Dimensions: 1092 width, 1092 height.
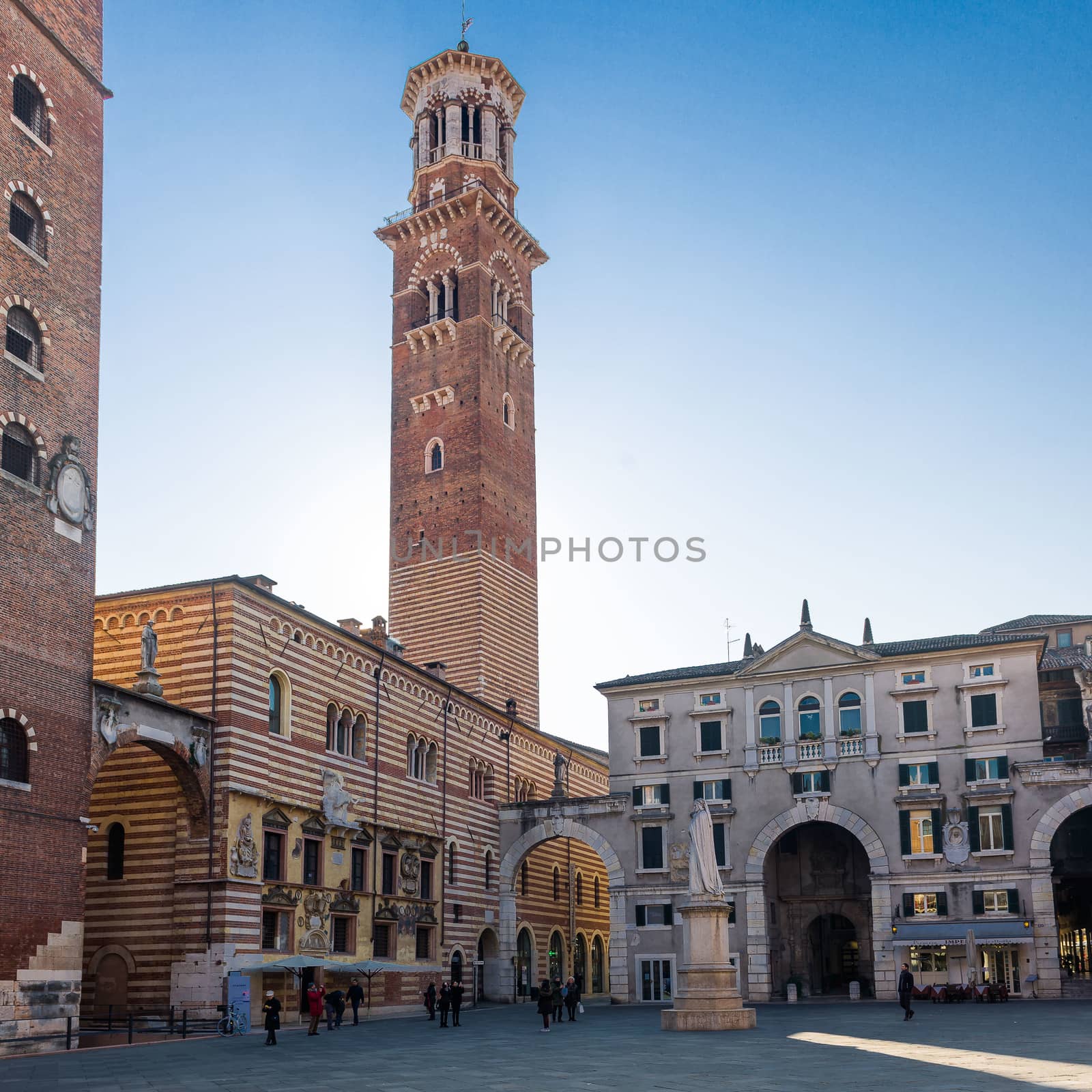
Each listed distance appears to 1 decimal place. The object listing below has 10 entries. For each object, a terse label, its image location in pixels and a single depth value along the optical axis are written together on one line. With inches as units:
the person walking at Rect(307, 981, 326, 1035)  1296.8
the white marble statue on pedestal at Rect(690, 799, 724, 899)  1275.8
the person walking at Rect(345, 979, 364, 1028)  1451.8
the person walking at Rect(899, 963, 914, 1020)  1350.9
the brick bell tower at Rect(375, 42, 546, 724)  2512.3
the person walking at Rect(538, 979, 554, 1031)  1305.4
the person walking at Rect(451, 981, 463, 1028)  1443.2
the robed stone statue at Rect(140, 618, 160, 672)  1343.5
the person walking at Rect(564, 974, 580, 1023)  1507.1
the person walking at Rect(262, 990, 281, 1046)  1153.4
